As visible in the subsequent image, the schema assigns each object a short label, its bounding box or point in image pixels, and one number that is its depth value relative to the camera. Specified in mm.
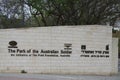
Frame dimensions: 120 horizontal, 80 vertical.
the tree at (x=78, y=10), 20396
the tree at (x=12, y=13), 22310
